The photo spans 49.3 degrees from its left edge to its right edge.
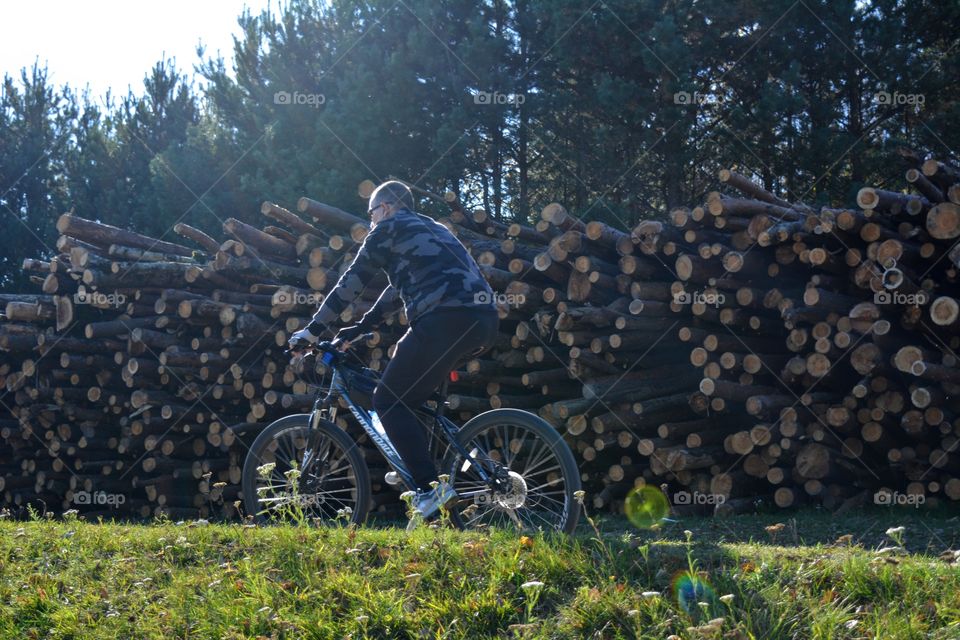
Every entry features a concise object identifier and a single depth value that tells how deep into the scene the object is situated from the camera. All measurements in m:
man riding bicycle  5.50
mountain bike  5.29
